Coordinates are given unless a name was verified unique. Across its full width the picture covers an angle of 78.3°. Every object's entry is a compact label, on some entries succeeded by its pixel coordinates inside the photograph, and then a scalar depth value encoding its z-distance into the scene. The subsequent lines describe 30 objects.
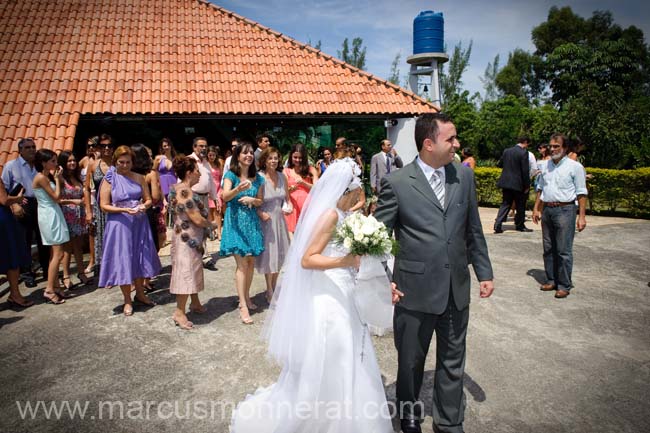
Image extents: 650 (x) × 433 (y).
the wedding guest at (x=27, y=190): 6.14
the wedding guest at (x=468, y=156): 11.56
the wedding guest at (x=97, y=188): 6.41
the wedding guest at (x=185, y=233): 4.88
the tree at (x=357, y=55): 39.91
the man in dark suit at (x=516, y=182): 10.23
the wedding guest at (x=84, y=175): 6.74
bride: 2.82
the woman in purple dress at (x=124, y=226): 5.25
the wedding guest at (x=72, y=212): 6.48
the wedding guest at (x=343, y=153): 8.11
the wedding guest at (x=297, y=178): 7.10
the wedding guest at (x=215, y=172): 8.56
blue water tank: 19.16
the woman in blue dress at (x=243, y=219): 5.13
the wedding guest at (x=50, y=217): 5.86
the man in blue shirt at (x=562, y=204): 5.88
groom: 2.94
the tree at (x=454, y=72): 38.31
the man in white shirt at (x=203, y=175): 7.03
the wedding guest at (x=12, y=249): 5.66
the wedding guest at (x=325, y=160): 9.56
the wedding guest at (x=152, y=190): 5.59
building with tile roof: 11.32
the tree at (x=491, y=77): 45.25
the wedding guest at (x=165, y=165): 7.82
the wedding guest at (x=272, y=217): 5.46
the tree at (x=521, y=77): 43.31
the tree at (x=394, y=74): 40.69
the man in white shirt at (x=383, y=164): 10.77
